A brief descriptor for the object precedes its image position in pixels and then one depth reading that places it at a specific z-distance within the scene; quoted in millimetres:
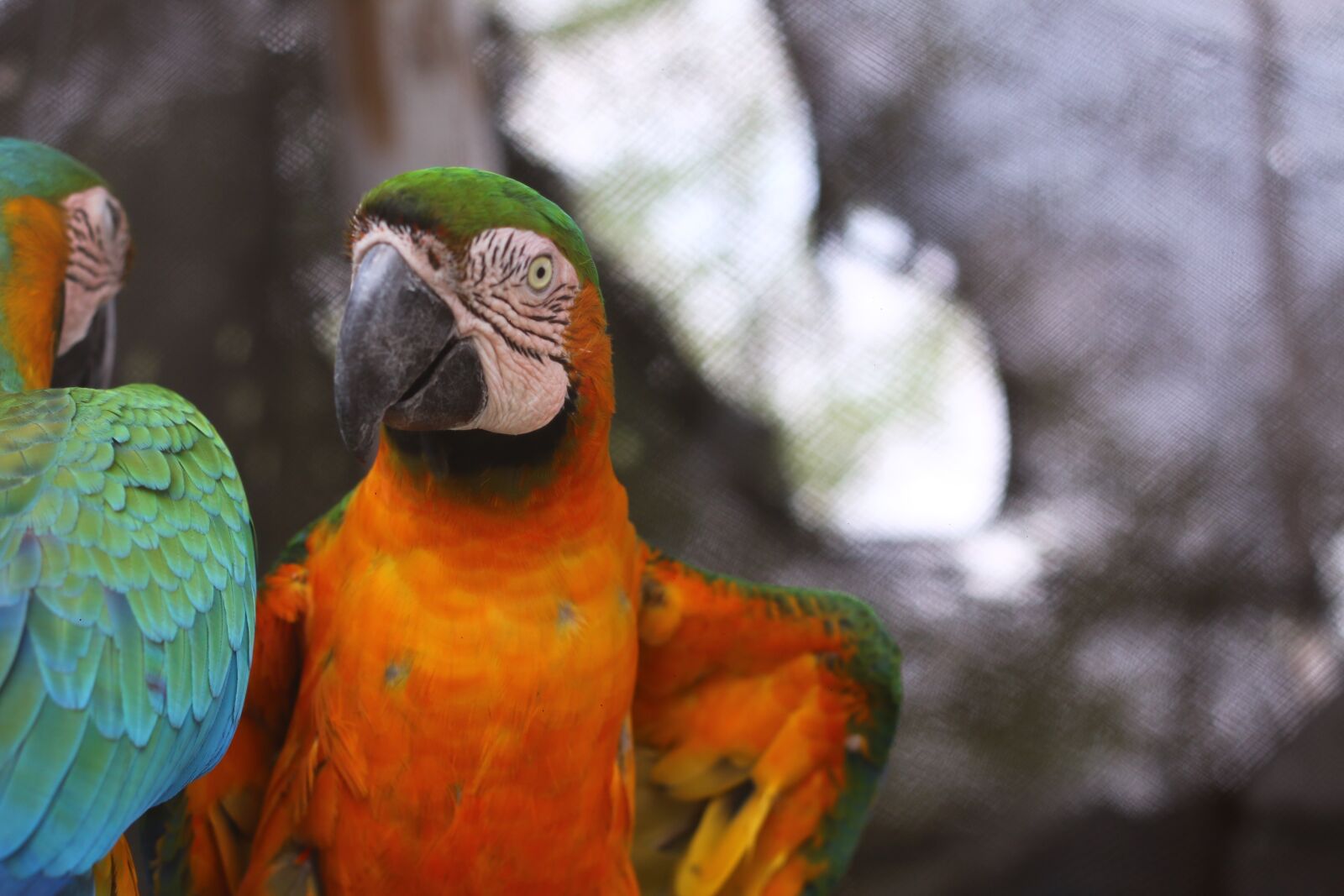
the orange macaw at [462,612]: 779
